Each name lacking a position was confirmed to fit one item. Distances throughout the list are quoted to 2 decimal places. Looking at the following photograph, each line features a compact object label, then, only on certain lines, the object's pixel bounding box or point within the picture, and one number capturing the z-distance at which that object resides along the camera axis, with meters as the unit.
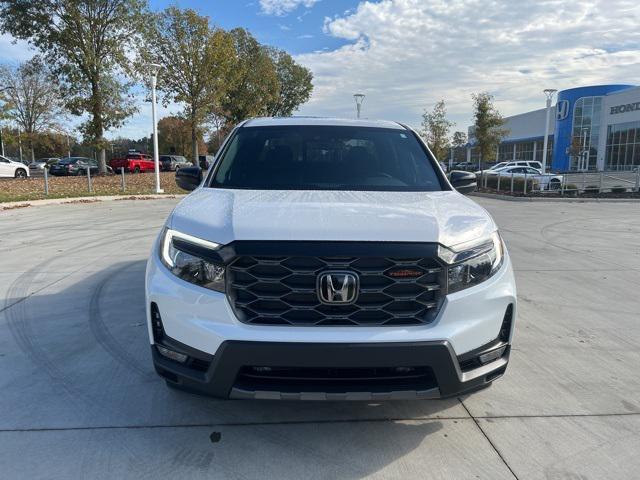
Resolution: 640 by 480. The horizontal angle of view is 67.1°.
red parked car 36.72
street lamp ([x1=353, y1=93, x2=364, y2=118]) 27.80
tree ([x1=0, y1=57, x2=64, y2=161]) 53.64
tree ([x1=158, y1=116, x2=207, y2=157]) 67.34
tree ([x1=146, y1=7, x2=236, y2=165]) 29.48
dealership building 47.97
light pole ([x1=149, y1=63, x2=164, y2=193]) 21.22
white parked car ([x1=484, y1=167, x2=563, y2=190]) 22.80
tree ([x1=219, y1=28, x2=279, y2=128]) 47.34
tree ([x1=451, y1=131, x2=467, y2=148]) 46.34
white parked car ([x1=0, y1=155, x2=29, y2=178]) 27.19
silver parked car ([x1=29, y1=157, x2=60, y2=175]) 49.84
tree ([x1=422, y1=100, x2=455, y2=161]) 35.66
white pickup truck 2.36
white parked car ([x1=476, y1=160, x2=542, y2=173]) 40.35
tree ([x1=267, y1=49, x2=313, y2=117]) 60.50
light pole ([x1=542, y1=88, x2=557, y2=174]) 30.05
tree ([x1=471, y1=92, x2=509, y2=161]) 28.59
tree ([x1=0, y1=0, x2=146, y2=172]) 24.73
